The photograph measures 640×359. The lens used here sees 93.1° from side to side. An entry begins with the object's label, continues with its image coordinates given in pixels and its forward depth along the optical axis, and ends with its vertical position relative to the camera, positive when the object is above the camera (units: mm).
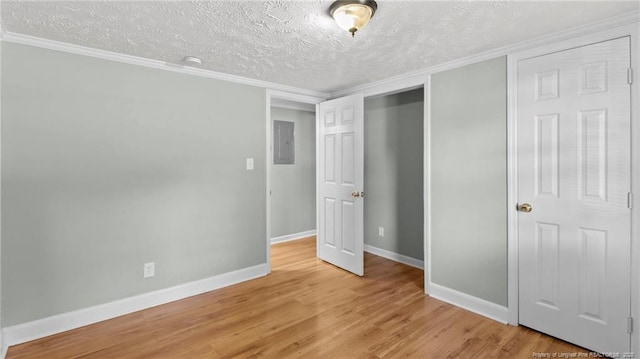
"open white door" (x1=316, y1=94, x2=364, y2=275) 3445 -52
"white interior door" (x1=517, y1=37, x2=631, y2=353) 1976 -124
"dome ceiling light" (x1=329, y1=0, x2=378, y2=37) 1668 +931
